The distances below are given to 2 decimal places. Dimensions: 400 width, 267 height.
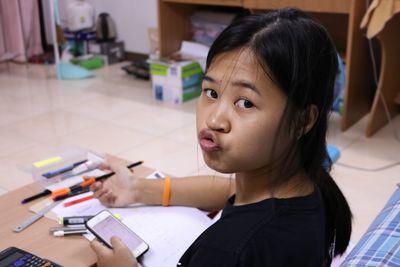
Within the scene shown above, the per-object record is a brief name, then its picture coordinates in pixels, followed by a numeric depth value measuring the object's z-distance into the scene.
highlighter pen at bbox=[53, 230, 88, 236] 0.82
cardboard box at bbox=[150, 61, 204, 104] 2.85
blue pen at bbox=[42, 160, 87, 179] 1.04
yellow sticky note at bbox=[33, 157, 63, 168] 1.05
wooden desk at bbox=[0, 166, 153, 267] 0.76
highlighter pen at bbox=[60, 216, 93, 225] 0.84
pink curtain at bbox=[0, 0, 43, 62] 3.84
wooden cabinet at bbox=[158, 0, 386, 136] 2.19
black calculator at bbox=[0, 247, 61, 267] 0.71
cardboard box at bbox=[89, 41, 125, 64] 3.87
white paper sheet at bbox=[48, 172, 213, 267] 0.80
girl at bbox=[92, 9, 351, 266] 0.56
